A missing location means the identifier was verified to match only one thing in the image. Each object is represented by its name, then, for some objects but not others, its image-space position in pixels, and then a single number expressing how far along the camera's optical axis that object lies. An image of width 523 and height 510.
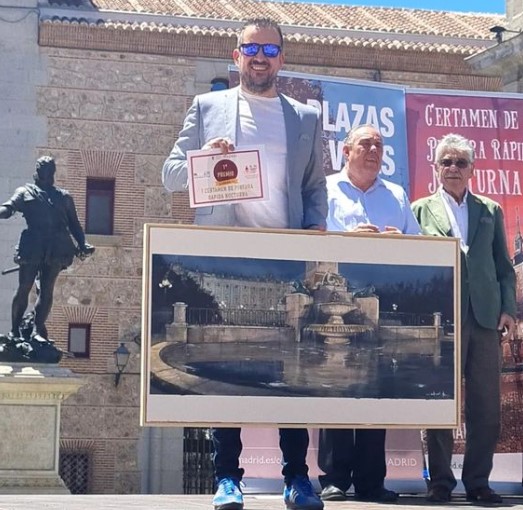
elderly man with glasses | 7.41
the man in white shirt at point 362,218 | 7.09
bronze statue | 13.63
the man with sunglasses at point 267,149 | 6.06
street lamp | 24.36
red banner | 10.47
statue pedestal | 13.20
